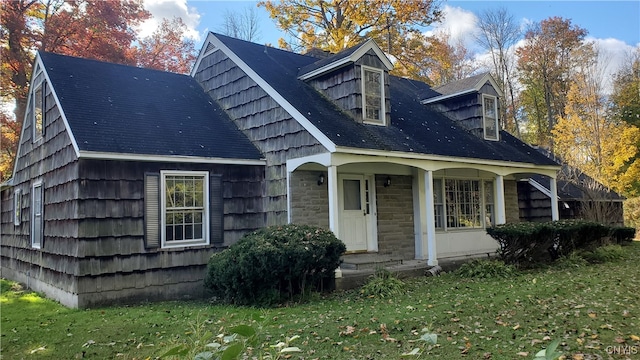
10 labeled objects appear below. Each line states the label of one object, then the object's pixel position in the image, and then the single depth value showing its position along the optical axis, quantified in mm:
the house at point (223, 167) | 8852
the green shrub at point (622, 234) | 15555
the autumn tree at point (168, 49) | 22656
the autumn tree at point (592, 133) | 20734
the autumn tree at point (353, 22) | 23625
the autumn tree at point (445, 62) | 25328
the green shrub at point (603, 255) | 11477
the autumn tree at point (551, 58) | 30812
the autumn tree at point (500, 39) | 31516
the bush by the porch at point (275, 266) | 7828
